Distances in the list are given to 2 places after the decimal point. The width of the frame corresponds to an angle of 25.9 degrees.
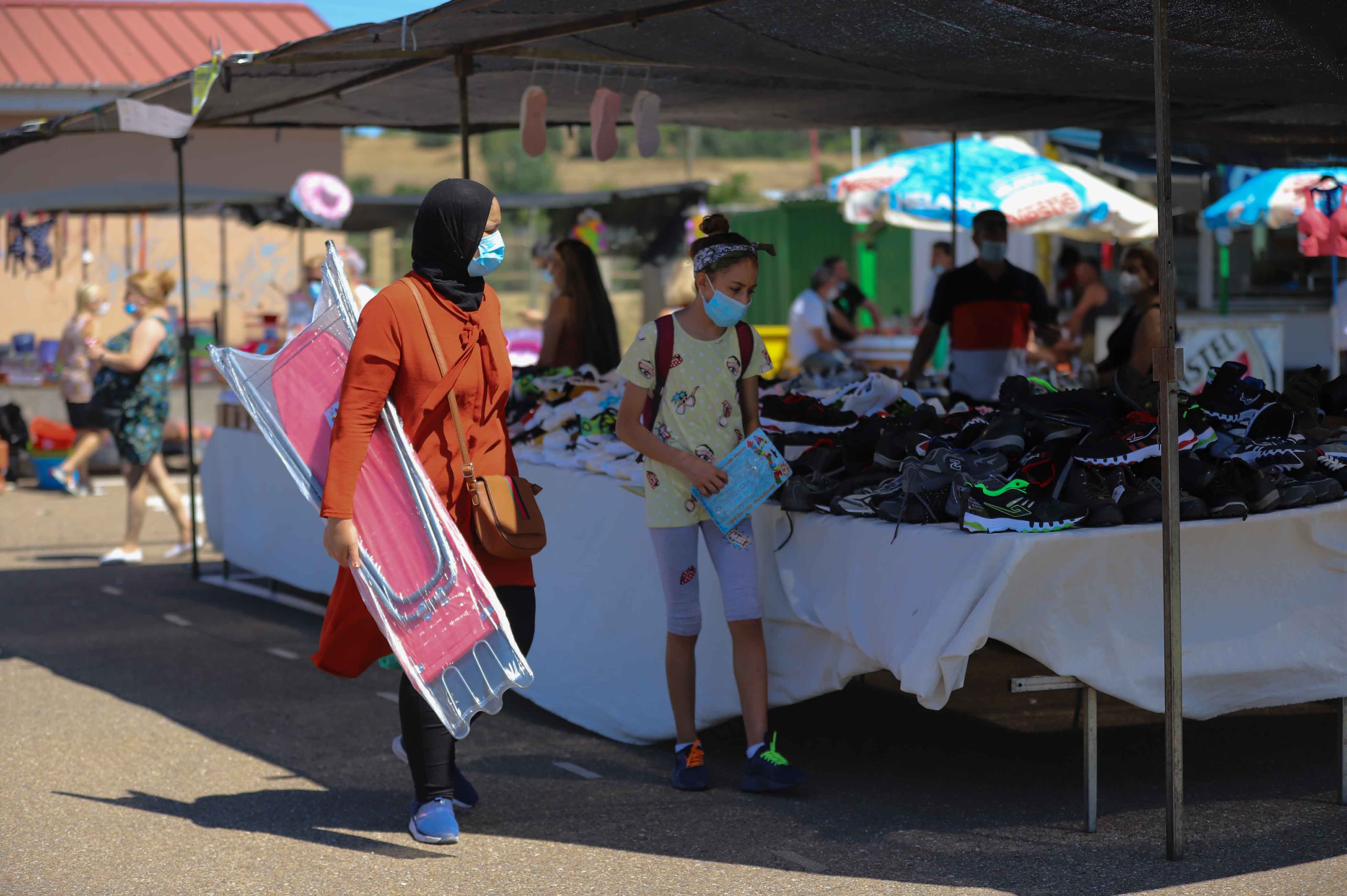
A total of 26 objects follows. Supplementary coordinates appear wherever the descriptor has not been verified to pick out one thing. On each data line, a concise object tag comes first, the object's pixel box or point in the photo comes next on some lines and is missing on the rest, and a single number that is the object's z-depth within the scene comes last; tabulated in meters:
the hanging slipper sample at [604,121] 14.03
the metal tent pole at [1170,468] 7.39
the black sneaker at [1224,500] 8.08
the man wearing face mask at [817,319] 26.65
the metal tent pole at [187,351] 16.59
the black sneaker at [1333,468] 8.92
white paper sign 13.13
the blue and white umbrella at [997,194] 21.65
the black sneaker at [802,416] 10.91
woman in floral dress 17.59
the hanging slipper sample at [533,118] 13.87
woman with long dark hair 13.76
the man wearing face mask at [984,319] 14.94
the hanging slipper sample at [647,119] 13.88
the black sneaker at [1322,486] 8.51
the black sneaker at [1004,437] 8.75
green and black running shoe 7.83
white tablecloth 7.78
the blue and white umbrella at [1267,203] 22.85
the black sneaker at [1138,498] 7.98
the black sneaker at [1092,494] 7.95
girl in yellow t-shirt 8.82
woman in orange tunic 7.62
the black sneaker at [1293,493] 8.36
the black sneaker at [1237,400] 9.50
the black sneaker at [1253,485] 8.19
